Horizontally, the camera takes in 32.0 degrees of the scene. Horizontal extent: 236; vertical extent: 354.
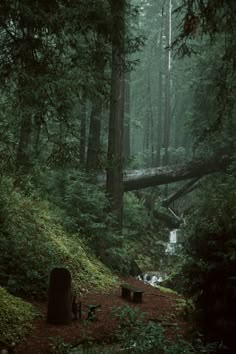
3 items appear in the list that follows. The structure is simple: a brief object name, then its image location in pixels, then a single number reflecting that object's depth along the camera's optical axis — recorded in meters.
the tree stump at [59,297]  8.15
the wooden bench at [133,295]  10.66
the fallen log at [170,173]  21.02
